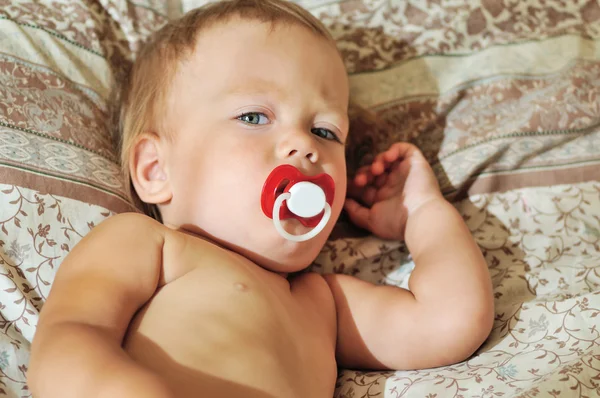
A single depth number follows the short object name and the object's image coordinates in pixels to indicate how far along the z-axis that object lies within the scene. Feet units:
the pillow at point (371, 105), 1.96
